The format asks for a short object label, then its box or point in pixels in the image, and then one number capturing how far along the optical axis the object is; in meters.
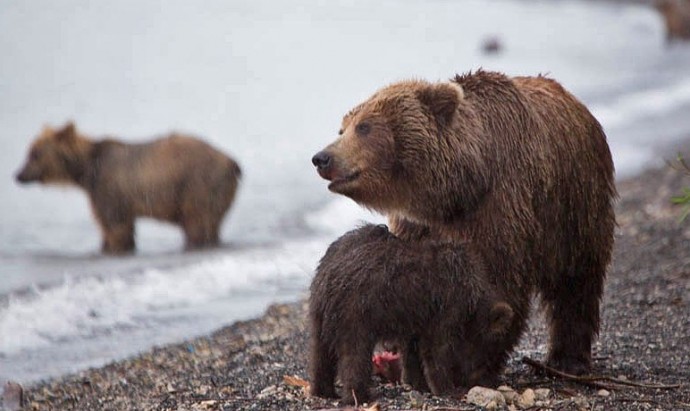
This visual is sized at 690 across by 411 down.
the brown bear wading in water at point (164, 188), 30.09
